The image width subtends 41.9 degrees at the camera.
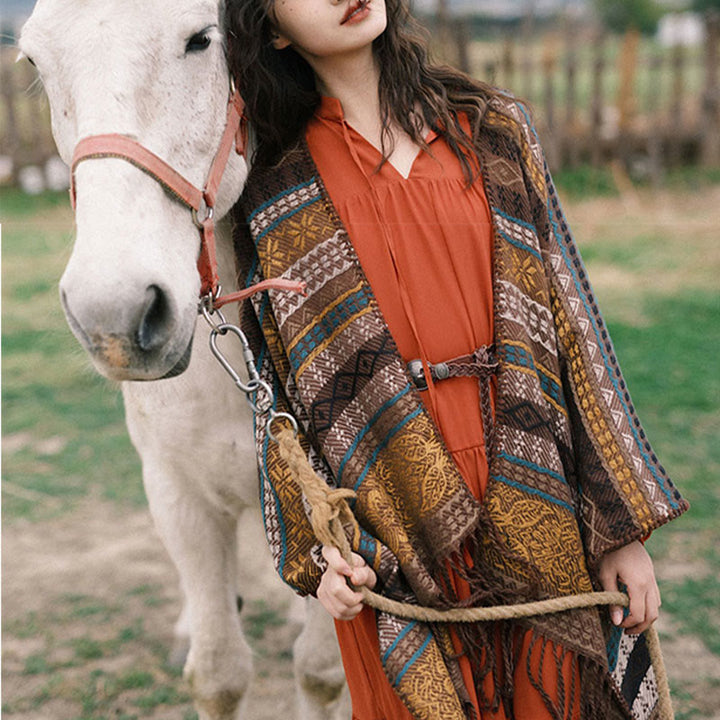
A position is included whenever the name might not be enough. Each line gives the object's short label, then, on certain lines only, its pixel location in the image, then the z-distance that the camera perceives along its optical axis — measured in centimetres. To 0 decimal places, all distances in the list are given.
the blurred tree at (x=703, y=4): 2693
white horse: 122
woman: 148
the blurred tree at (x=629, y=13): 2753
